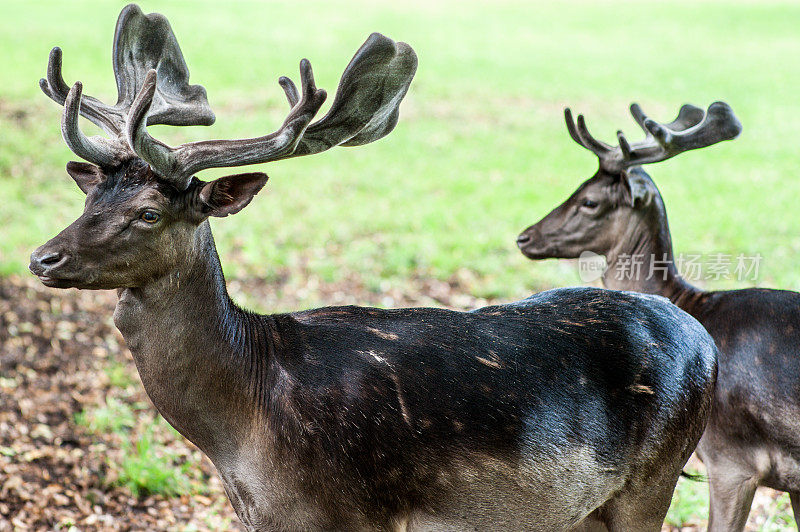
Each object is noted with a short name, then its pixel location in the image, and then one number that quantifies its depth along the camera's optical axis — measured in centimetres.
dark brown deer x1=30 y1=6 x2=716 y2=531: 597
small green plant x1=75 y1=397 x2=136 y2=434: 1172
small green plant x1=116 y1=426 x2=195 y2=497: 1058
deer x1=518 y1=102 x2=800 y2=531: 877
